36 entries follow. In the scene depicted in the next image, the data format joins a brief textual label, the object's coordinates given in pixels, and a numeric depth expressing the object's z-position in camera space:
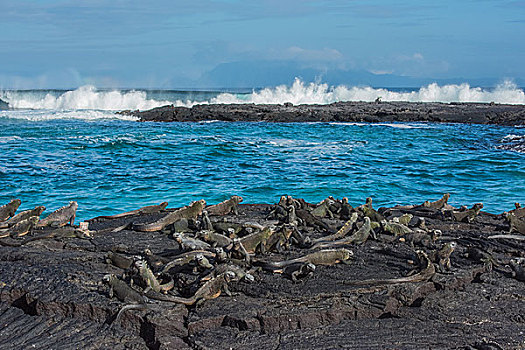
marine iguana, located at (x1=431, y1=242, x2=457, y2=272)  7.56
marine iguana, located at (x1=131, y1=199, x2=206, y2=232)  9.83
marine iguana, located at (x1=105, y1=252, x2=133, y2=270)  7.42
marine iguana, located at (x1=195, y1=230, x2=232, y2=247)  8.30
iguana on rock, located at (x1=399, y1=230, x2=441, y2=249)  8.67
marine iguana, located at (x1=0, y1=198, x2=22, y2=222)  10.45
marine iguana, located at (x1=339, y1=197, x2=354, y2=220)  10.69
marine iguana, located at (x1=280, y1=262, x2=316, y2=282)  7.07
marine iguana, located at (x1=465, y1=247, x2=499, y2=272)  7.79
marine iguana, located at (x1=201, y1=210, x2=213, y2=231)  9.12
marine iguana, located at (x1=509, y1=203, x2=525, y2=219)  10.91
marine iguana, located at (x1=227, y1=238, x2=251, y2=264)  7.55
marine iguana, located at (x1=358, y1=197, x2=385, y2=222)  9.96
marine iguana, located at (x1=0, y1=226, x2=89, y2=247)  8.87
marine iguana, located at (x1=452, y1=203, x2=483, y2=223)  10.75
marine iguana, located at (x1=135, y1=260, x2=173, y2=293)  6.43
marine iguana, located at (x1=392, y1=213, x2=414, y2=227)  10.02
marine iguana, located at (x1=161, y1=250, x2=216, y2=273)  7.11
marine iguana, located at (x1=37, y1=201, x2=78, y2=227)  10.12
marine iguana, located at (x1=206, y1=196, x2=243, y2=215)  10.99
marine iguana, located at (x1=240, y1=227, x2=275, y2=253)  8.12
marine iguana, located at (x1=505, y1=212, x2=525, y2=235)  9.78
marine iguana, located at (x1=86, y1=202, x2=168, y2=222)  11.16
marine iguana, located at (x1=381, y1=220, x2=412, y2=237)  9.42
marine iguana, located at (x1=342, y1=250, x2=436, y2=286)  6.71
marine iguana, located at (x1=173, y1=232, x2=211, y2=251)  8.04
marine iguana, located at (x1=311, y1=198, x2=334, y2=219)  10.72
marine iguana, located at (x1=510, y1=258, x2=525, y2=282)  7.46
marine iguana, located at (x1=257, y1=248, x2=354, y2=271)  7.33
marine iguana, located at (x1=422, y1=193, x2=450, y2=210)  11.77
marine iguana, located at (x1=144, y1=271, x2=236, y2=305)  6.11
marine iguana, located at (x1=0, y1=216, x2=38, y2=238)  9.22
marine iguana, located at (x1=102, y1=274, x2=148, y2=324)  5.83
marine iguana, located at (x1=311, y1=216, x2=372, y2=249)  8.52
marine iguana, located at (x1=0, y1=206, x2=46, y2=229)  9.75
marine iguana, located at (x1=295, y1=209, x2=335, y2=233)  9.88
